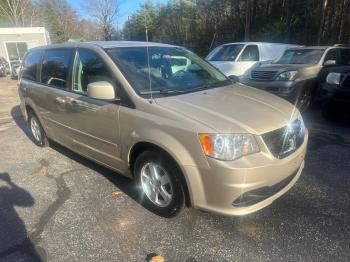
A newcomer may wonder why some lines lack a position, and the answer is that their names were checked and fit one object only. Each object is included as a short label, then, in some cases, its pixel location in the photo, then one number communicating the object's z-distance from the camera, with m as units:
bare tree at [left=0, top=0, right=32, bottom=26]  39.91
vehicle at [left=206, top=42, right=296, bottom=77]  9.88
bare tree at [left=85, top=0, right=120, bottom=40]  47.62
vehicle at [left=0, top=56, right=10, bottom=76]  23.16
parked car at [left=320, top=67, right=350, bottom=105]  5.88
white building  26.92
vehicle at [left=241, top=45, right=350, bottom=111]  7.33
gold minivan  2.78
